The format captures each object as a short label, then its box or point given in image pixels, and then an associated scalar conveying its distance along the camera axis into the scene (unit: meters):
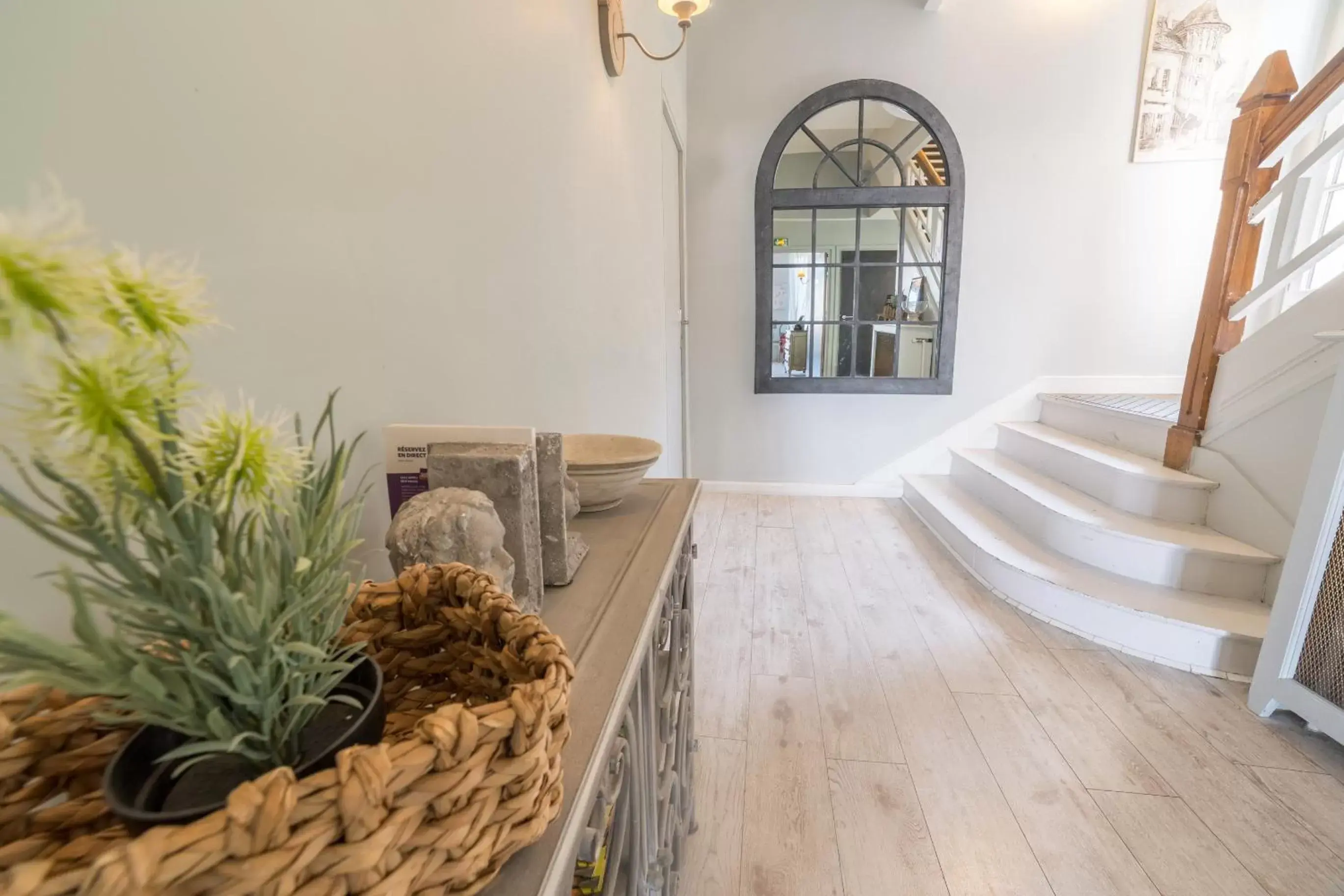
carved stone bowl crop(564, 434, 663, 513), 0.86
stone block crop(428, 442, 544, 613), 0.54
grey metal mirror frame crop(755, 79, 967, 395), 3.26
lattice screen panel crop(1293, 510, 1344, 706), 1.47
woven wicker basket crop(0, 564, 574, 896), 0.20
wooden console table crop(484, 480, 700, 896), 0.39
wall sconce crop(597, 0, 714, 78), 1.41
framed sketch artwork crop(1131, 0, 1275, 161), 3.06
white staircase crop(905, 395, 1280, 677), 1.91
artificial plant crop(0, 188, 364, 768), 0.20
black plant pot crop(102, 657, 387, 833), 0.24
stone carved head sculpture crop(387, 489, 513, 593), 0.48
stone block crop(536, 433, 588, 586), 0.64
